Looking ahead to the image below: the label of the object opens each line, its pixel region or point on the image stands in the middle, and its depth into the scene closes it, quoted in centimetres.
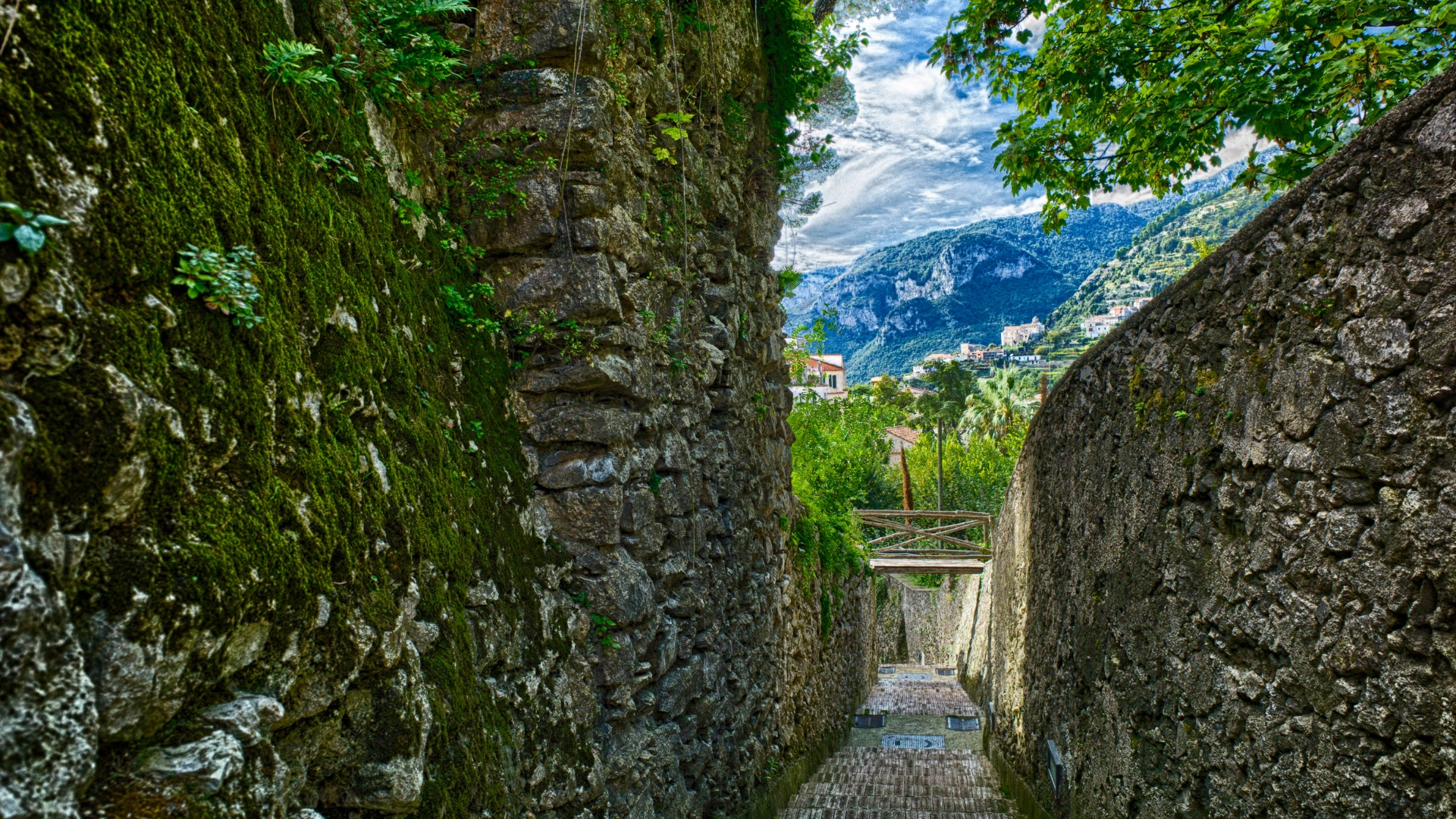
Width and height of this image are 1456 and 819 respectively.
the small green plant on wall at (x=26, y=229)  131
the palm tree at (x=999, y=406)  3516
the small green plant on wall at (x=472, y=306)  323
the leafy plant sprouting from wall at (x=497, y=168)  355
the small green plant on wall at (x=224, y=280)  171
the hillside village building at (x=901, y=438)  4581
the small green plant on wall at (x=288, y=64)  220
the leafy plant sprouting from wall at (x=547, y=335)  361
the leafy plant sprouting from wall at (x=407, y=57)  283
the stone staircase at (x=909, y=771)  634
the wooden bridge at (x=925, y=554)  1448
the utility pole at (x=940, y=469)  2548
